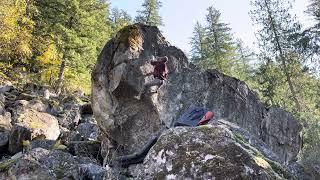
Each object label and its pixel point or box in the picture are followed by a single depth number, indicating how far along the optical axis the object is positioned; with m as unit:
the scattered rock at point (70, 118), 21.97
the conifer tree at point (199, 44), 41.90
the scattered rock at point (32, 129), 16.00
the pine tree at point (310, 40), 25.58
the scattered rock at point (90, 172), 8.10
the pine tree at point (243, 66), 37.63
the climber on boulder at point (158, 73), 12.39
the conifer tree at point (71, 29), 30.06
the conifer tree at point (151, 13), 43.53
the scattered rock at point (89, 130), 18.84
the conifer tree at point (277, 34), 30.45
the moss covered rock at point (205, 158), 3.76
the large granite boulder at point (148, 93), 14.09
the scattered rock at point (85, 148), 14.39
